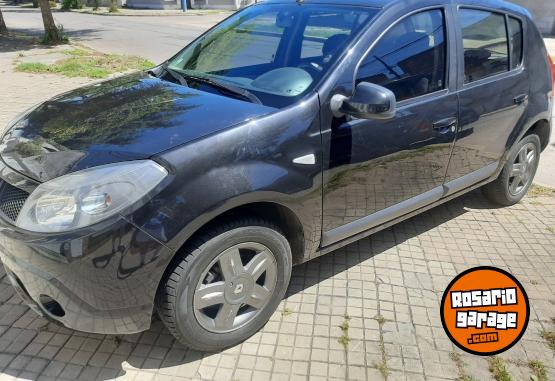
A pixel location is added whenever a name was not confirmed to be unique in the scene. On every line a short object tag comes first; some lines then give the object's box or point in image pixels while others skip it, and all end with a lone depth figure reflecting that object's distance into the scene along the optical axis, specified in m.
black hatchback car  2.04
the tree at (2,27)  16.65
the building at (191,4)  39.53
